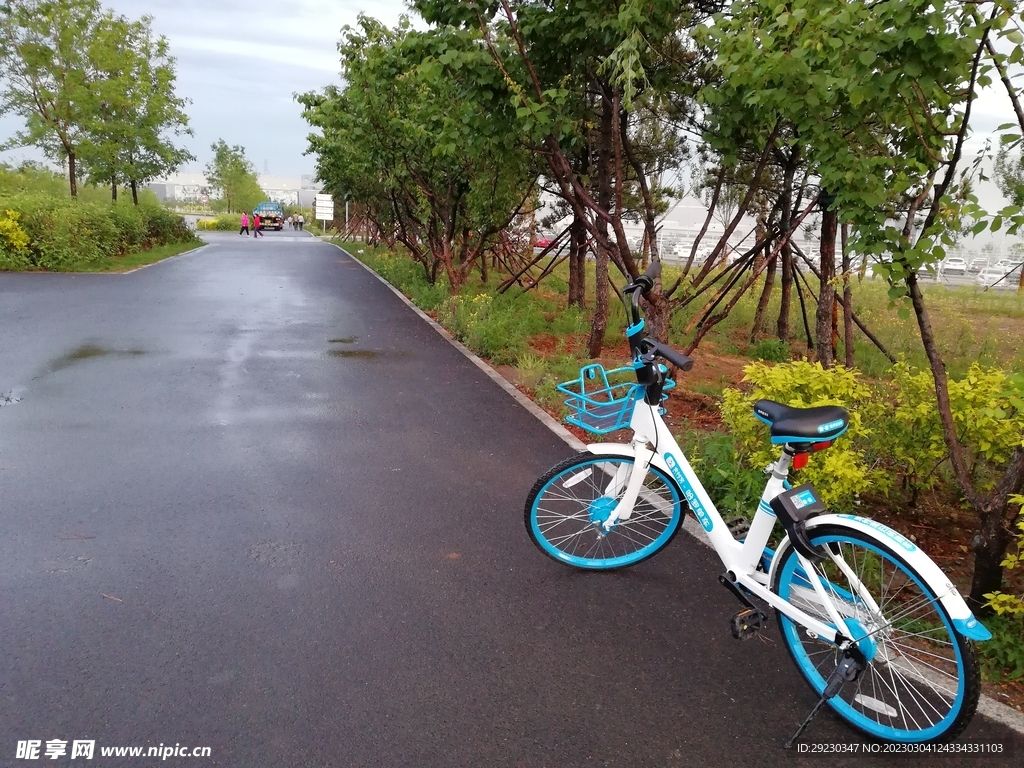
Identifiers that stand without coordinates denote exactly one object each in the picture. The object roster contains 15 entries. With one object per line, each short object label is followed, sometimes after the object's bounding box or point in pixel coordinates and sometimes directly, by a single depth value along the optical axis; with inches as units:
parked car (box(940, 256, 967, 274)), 922.5
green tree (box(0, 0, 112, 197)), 768.9
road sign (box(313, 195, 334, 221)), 2285.9
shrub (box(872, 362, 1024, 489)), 143.3
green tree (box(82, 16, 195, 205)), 840.9
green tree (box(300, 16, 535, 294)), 258.5
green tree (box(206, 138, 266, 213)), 2564.0
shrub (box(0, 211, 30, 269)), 624.4
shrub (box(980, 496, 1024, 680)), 109.9
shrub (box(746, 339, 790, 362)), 385.1
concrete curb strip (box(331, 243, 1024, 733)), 103.1
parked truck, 2257.6
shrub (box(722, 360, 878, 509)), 143.6
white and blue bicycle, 93.3
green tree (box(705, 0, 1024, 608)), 122.0
